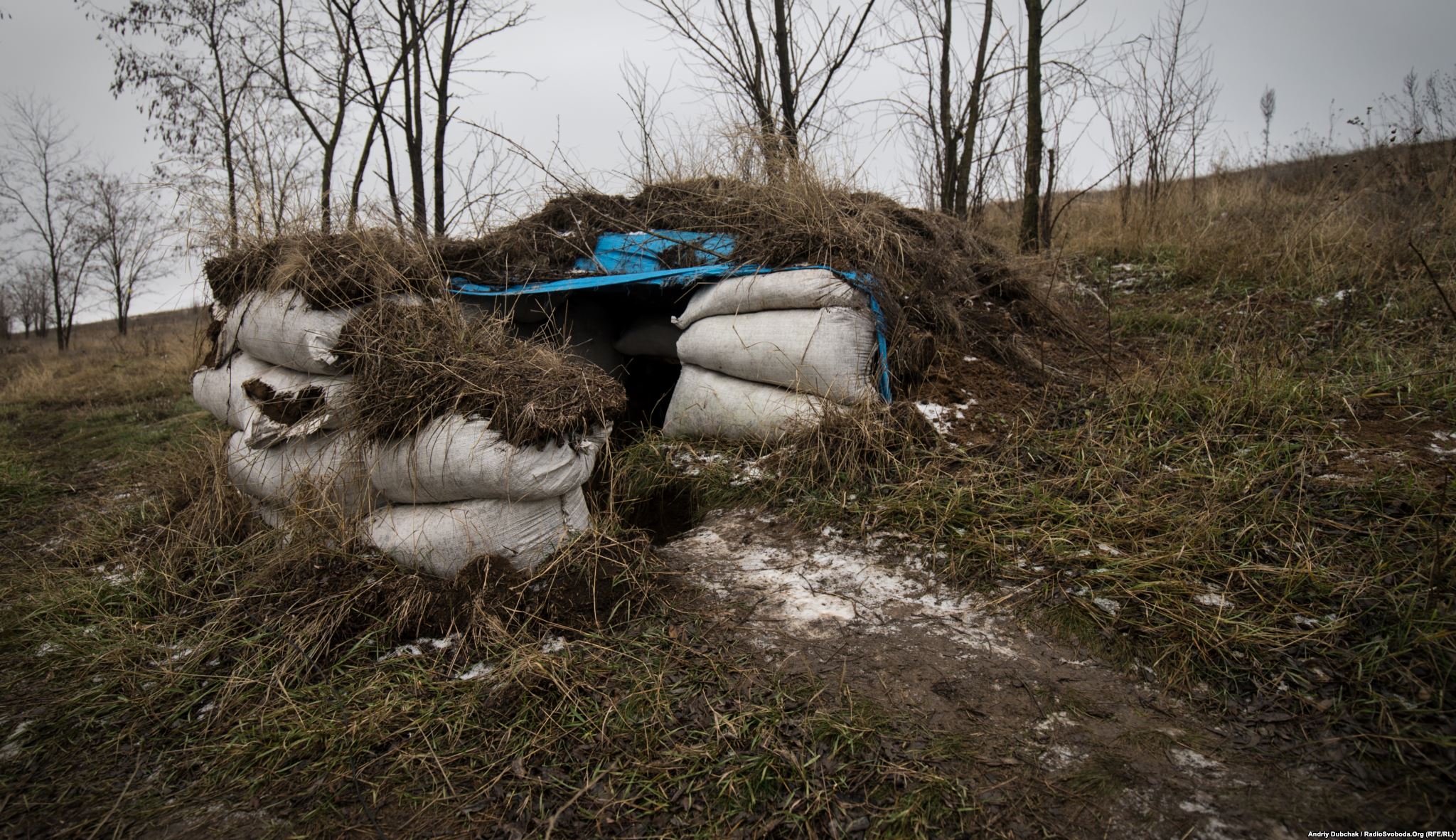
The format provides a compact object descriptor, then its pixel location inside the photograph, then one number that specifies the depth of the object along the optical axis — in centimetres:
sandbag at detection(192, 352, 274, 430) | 322
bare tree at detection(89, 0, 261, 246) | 991
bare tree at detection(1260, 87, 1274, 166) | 1109
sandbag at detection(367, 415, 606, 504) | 236
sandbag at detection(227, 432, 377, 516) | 263
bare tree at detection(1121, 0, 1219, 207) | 707
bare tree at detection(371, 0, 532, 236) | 776
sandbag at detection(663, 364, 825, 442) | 327
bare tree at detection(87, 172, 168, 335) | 1888
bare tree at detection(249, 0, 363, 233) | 878
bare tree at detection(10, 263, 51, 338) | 2242
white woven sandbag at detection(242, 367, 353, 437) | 271
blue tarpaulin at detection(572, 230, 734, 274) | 384
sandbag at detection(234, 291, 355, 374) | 276
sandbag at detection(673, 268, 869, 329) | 327
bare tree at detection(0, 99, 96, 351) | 1870
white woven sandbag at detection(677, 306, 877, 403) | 322
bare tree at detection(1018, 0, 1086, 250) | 574
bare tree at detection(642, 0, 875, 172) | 632
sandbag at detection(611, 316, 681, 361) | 417
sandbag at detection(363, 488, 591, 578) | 241
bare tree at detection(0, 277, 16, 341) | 2447
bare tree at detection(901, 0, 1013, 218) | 693
